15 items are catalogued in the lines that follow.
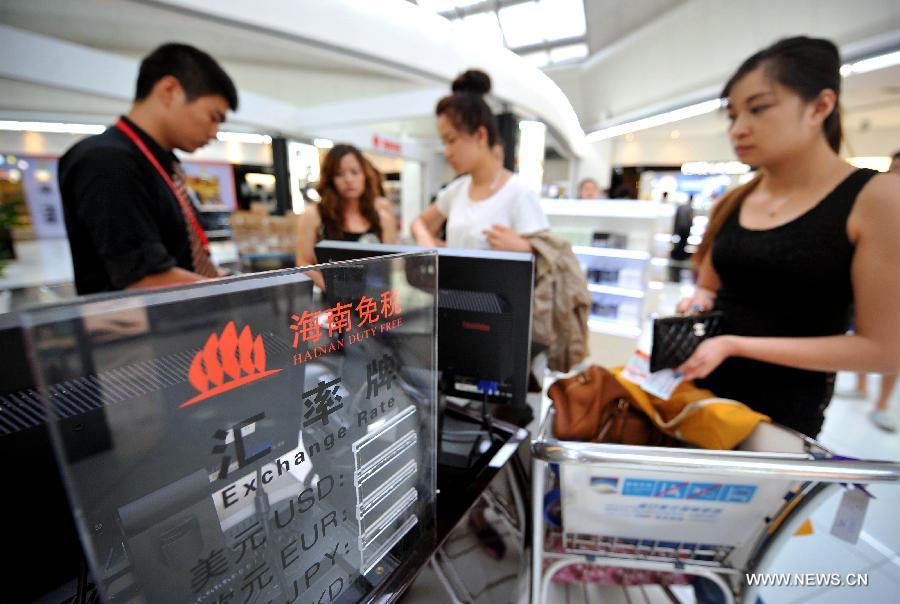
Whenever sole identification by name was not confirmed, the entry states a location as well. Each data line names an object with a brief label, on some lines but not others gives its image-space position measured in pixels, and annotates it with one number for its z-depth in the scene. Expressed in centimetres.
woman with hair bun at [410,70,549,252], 124
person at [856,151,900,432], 254
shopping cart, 64
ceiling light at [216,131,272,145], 745
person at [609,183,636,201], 554
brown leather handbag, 89
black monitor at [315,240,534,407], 80
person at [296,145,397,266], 205
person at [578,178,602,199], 591
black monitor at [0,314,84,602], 26
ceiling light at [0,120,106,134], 575
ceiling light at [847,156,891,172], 774
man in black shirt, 101
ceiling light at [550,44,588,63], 684
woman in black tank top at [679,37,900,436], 80
